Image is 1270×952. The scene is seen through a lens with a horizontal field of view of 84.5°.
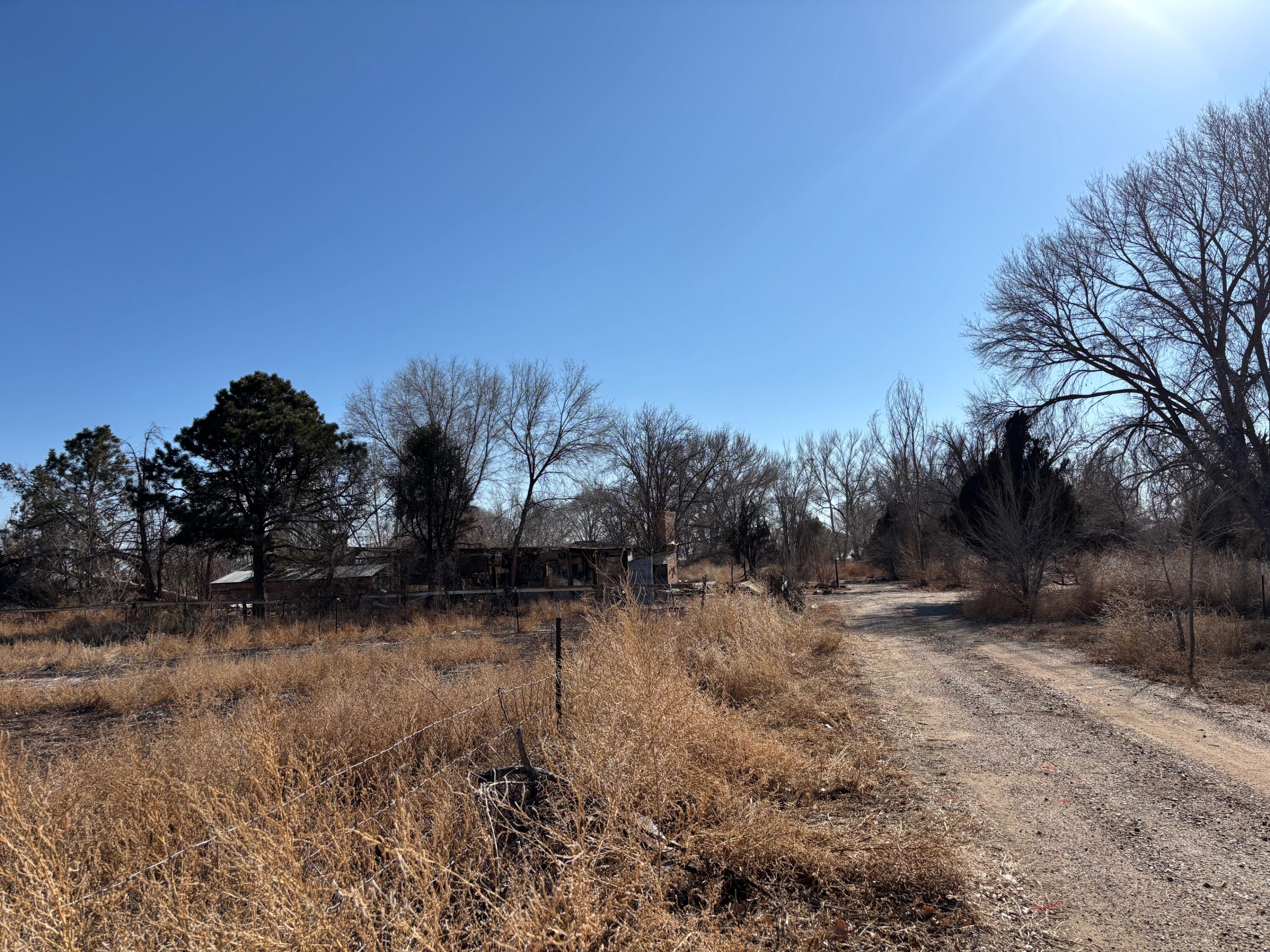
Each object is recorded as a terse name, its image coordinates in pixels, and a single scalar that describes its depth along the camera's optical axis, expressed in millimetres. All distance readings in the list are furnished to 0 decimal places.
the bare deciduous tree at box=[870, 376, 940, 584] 43188
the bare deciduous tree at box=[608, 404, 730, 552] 43438
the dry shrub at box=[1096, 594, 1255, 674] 10180
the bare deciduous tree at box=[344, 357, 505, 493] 32406
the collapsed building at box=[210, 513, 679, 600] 26859
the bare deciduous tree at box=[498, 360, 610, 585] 33719
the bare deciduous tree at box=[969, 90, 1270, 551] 19422
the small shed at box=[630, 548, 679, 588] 31359
